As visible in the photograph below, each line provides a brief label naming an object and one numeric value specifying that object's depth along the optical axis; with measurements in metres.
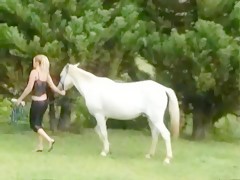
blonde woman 17.93
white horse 17.66
